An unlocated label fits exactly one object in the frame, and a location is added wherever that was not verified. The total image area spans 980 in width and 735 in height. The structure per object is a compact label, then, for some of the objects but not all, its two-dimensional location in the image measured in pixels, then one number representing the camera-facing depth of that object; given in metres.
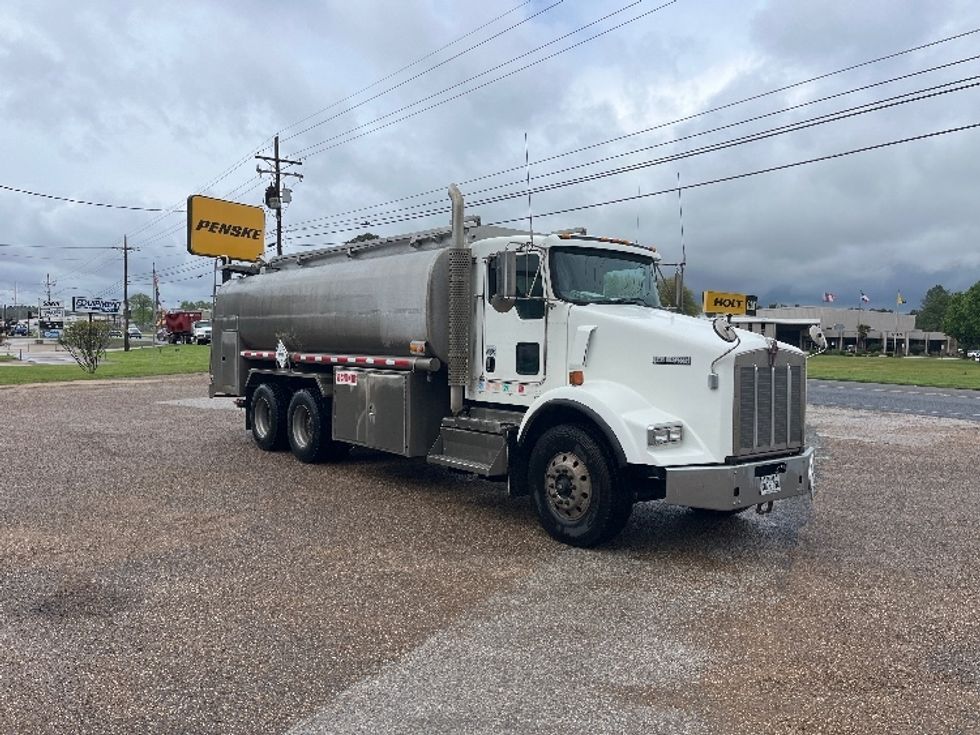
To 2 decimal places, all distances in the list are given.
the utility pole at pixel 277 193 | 40.72
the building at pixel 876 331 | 110.44
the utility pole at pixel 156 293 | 75.20
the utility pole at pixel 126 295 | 60.94
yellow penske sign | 34.38
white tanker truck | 6.54
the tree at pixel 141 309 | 183.38
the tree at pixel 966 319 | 98.56
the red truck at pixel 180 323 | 71.81
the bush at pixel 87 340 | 31.70
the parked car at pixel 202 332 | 65.50
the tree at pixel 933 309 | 163.88
